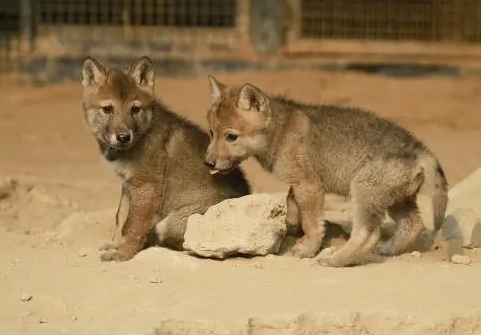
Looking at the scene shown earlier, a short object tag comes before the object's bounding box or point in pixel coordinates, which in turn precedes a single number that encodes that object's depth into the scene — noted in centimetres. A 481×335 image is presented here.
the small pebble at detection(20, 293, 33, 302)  1332
